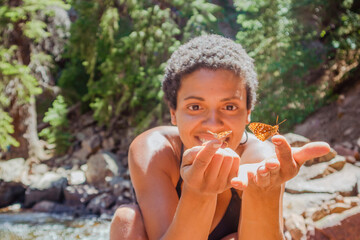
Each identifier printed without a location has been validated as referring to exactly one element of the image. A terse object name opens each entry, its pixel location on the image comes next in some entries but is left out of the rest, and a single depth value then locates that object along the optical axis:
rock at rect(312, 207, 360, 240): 2.43
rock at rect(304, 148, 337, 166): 4.19
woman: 1.13
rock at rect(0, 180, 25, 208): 6.62
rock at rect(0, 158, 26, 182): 7.80
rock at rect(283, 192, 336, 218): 3.34
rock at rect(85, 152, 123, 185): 7.09
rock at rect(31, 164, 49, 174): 8.44
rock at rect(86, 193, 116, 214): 6.12
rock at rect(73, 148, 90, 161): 9.03
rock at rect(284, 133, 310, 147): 4.39
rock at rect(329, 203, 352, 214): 2.94
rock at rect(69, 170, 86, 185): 7.39
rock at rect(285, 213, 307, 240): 2.71
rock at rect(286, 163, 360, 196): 3.60
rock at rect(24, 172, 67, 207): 6.57
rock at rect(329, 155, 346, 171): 4.18
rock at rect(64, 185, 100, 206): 6.46
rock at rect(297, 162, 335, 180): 4.02
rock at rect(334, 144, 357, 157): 4.72
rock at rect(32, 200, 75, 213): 6.23
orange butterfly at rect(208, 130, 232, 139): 1.30
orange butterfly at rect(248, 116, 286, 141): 1.31
